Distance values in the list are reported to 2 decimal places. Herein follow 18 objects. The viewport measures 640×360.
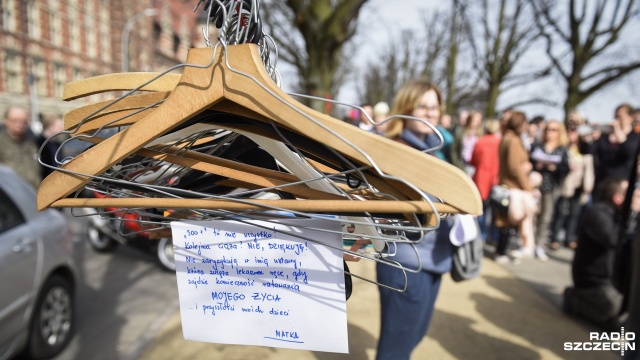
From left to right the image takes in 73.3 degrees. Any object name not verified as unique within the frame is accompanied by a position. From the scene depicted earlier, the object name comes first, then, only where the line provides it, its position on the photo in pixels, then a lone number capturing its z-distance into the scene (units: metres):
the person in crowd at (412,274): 1.83
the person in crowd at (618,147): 5.25
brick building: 23.83
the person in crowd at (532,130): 7.08
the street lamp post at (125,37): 20.94
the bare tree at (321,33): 6.75
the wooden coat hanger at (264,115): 0.85
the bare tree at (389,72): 27.52
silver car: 2.64
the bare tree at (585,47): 15.55
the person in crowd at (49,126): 7.08
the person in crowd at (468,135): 6.26
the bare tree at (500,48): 16.27
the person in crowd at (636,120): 5.14
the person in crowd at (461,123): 6.34
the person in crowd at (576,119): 6.66
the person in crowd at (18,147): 5.09
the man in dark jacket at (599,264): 3.42
